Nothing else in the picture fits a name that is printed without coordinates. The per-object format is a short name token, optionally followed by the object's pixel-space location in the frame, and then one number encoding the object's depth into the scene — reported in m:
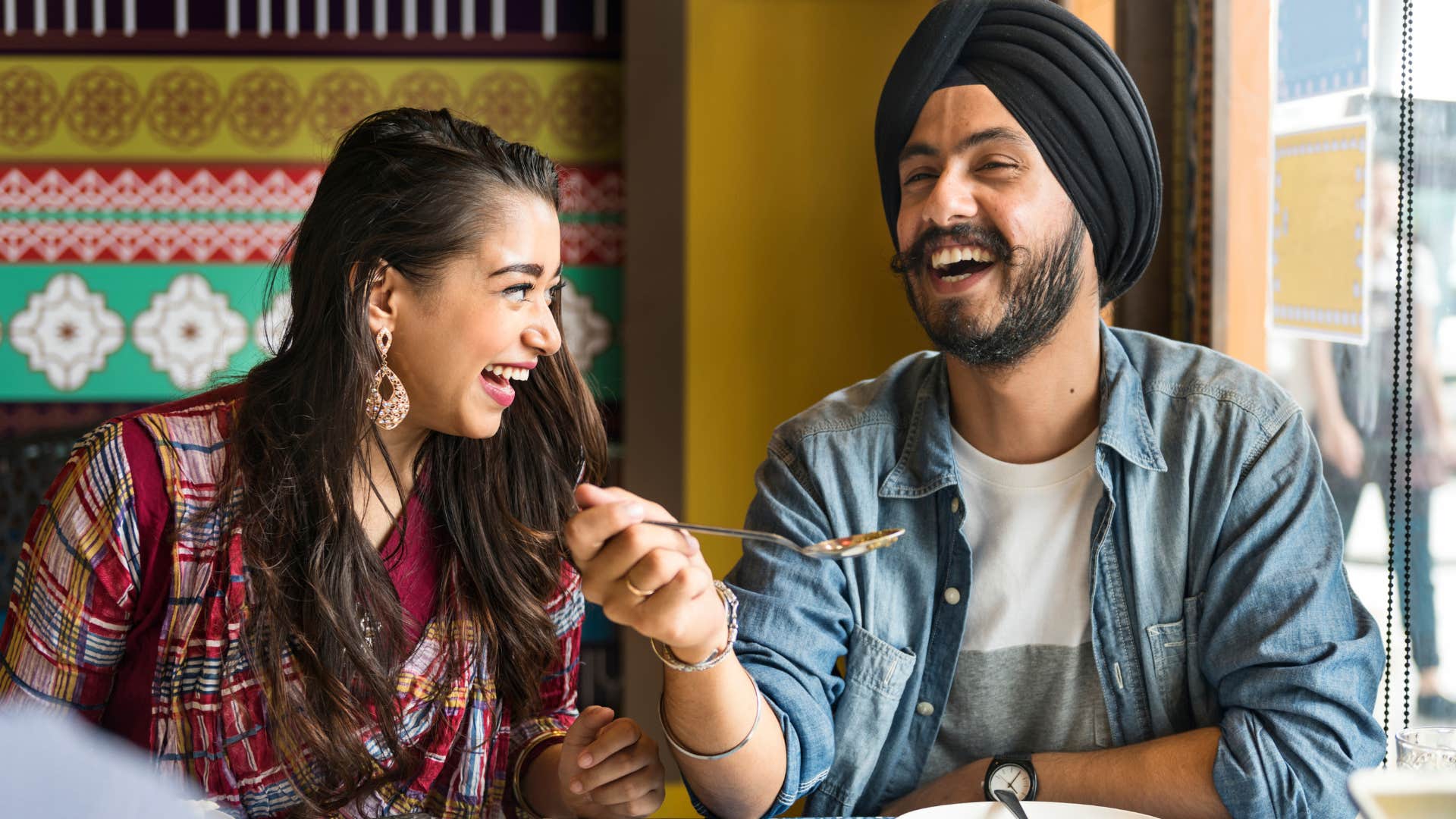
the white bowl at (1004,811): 1.04
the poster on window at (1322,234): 1.56
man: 1.21
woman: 1.27
